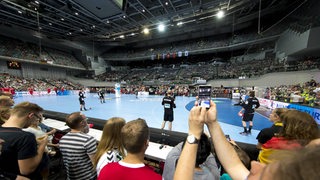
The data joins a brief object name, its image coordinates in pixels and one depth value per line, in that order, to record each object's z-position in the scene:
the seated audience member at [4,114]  2.52
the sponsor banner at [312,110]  6.89
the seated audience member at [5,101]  2.63
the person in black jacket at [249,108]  5.93
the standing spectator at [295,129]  1.50
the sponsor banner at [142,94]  25.64
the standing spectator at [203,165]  1.12
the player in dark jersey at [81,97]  10.47
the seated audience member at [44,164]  2.01
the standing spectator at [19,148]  1.60
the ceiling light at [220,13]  18.21
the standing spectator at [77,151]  1.99
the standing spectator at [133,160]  1.10
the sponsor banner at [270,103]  9.33
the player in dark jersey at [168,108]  5.99
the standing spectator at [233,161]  0.41
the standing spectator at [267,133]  2.42
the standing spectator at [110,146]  1.66
